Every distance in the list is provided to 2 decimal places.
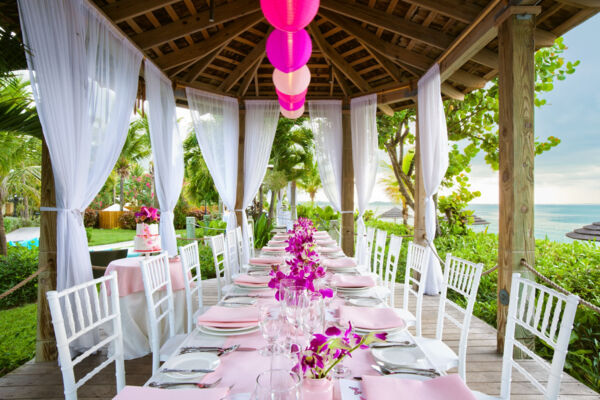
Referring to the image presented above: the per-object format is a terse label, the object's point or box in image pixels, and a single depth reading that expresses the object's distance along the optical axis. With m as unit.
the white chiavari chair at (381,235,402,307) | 3.08
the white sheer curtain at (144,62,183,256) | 4.38
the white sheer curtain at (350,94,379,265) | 5.61
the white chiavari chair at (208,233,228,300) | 3.22
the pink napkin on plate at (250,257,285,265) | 2.92
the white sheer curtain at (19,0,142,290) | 2.51
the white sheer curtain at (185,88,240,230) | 5.40
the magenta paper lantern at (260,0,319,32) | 1.65
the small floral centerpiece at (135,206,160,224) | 3.08
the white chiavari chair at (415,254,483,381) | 1.81
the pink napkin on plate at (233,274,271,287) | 2.28
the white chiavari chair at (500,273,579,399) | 1.16
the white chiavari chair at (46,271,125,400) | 1.25
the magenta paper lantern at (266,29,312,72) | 2.34
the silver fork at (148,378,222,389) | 1.08
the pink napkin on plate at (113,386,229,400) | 0.98
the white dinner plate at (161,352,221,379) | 1.15
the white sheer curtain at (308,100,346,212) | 5.82
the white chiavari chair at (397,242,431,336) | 2.44
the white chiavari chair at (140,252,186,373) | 1.90
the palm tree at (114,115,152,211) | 14.86
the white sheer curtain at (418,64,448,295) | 4.43
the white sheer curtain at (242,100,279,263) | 5.80
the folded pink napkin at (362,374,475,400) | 1.00
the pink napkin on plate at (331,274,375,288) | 2.20
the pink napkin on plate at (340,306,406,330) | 1.54
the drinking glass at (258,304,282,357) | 1.12
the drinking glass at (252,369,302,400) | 0.77
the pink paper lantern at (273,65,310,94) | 2.98
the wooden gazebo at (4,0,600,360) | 2.83
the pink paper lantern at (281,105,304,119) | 4.28
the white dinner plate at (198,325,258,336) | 1.49
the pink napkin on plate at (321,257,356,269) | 2.90
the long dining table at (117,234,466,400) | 1.04
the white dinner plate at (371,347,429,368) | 1.22
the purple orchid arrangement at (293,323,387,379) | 0.86
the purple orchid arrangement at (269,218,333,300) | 1.31
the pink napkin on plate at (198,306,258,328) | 1.54
